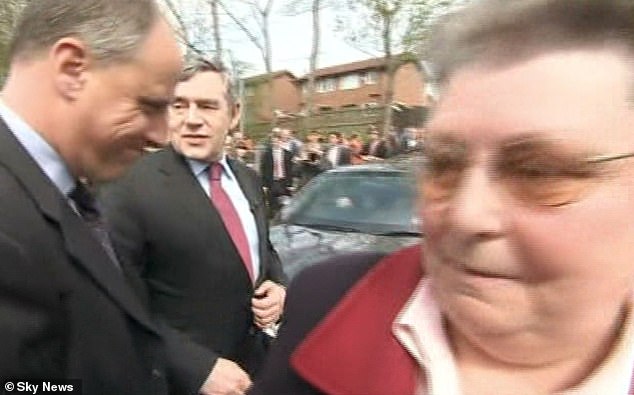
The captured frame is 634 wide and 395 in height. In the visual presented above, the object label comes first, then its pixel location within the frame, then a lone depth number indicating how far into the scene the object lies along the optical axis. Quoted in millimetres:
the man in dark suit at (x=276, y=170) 13859
